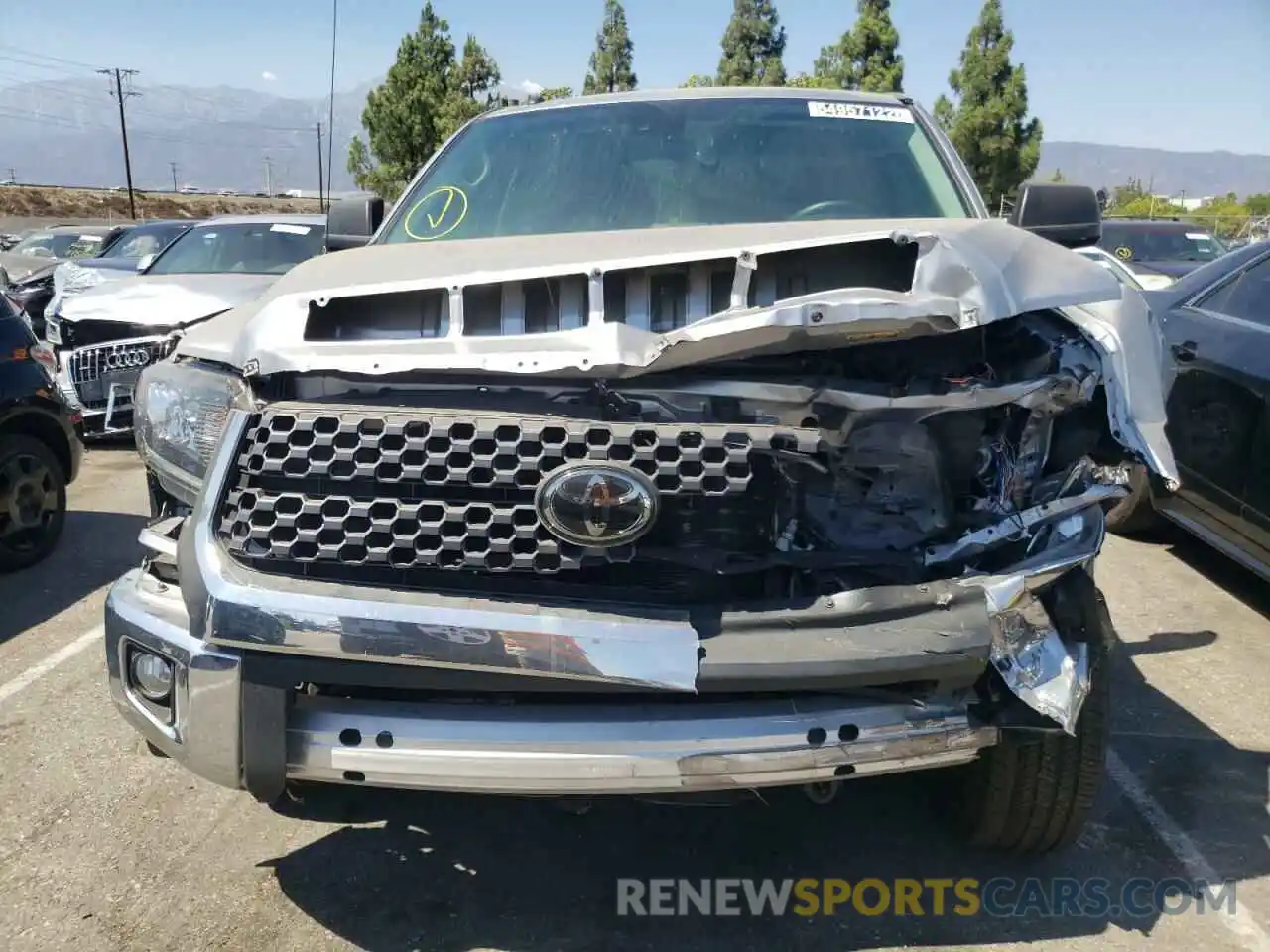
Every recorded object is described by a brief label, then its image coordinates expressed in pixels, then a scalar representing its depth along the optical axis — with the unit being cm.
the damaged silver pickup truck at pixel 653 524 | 219
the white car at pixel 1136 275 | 788
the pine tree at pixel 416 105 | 2539
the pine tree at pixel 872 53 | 3045
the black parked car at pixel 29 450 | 548
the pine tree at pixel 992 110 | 3114
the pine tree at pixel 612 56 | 3738
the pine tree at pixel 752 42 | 3759
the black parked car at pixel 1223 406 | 457
